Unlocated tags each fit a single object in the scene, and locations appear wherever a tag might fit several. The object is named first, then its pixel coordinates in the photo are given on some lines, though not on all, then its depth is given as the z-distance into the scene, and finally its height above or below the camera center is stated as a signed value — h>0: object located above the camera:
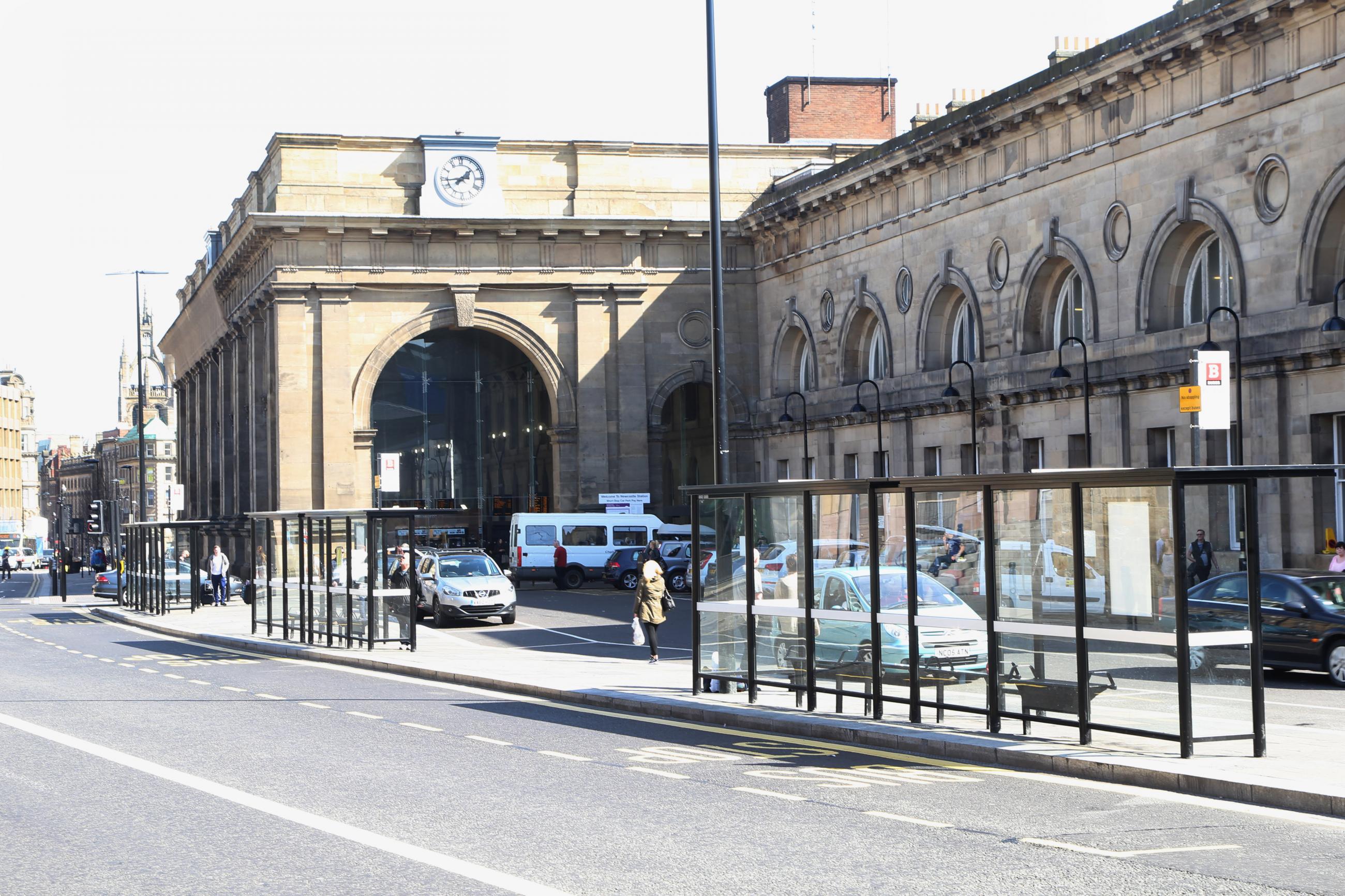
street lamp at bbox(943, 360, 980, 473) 36.22 +2.21
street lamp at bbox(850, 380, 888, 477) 42.62 +2.48
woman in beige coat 22.62 -1.33
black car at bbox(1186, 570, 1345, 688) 19.59 -1.56
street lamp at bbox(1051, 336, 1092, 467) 30.89 +2.41
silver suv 33.41 -1.69
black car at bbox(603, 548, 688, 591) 44.59 -1.81
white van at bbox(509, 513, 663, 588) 46.78 -0.96
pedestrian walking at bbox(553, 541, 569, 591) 46.53 -1.56
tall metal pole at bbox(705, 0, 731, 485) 21.33 +2.50
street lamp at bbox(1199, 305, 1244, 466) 25.53 +2.45
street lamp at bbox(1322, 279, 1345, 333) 24.89 +2.61
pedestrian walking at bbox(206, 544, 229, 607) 43.72 -1.70
